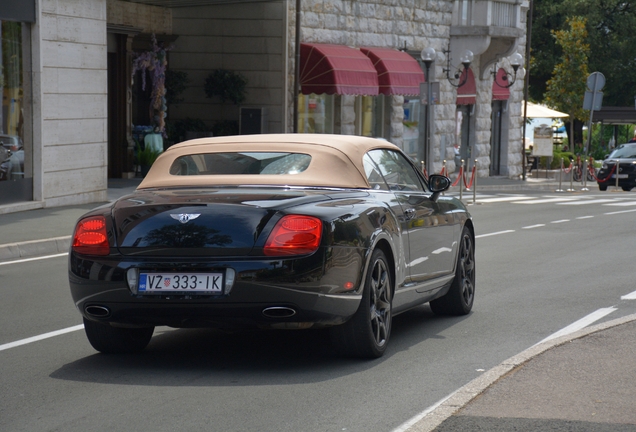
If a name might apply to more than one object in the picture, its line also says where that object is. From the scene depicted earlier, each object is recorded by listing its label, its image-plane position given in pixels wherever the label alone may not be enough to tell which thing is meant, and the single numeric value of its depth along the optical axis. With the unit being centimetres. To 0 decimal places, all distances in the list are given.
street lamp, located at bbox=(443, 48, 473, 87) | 3403
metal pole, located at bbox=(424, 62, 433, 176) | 2877
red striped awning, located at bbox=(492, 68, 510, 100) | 4009
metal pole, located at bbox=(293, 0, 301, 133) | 2747
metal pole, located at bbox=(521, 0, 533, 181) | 4138
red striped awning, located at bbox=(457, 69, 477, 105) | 3722
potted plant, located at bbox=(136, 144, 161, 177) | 2705
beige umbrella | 4881
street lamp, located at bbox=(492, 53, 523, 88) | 3813
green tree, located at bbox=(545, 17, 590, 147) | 5603
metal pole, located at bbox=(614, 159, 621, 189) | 3791
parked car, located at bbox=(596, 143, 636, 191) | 3828
